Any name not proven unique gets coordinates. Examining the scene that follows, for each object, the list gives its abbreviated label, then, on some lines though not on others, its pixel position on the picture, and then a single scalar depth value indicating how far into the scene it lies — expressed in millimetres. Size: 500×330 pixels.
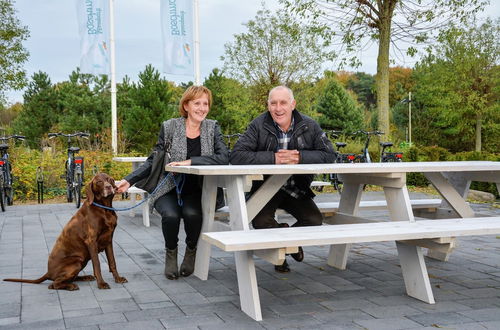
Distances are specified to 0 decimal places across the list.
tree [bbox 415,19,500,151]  28406
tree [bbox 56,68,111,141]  29562
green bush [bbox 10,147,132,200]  11750
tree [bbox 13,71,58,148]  31188
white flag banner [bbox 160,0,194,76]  16359
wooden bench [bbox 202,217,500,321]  3152
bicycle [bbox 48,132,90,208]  9688
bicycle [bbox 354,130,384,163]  12611
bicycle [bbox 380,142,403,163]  12891
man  4516
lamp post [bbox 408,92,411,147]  39634
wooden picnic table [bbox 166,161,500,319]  3580
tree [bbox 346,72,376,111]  64000
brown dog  4031
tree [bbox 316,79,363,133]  39812
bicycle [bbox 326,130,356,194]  12039
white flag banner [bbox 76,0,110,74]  17344
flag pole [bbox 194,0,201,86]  17297
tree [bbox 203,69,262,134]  22781
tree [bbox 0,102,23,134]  44000
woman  4473
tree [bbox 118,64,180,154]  22219
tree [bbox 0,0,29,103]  31016
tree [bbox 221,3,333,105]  21031
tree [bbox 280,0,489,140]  16438
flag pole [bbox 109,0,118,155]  18234
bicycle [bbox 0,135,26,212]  9680
